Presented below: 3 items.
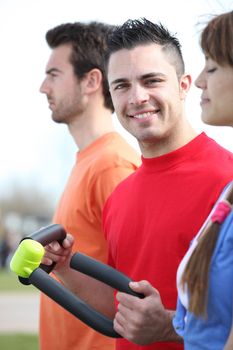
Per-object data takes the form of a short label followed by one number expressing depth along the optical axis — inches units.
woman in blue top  136.6
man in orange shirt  245.1
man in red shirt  179.1
